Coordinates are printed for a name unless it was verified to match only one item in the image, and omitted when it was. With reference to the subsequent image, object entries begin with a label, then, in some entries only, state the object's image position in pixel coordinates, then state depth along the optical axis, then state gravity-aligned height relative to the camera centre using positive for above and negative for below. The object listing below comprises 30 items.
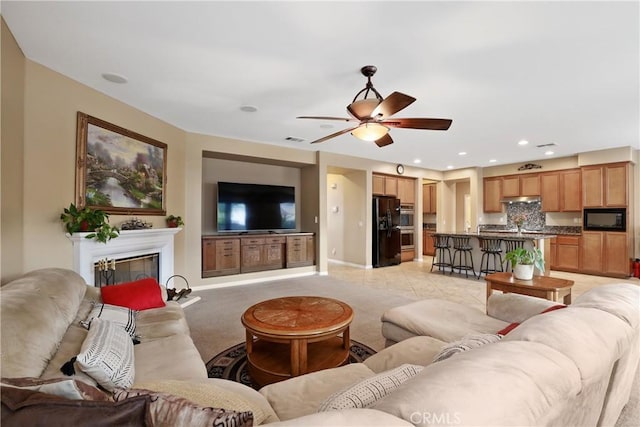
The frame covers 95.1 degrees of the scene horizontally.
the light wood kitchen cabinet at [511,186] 7.41 +0.81
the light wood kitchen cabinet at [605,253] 5.73 -0.74
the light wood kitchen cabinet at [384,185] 7.32 +0.84
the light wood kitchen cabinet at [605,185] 5.77 +0.65
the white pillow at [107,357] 1.24 -0.64
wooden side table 2.88 -0.70
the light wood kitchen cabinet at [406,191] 7.93 +0.75
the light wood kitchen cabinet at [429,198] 9.15 +0.63
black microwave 5.80 -0.04
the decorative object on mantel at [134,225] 3.58 -0.08
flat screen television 5.33 +0.22
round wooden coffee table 1.99 -0.81
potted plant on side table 3.17 -0.50
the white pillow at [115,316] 1.89 -0.65
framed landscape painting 3.04 +0.59
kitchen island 5.16 -0.47
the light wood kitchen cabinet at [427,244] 9.00 -0.82
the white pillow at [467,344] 1.17 -0.53
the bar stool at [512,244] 5.31 -0.50
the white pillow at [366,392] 0.90 -0.57
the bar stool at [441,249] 6.45 -0.71
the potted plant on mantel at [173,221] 4.32 -0.04
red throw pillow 2.26 -0.62
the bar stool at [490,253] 5.55 -0.68
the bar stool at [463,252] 6.07 -0.74
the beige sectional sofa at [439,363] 0.66 -0.47
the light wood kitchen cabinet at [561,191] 6.48 +0.61
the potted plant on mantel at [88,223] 2.79 -0.04
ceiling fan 2.33 +0.90
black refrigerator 7.11 -0.35
